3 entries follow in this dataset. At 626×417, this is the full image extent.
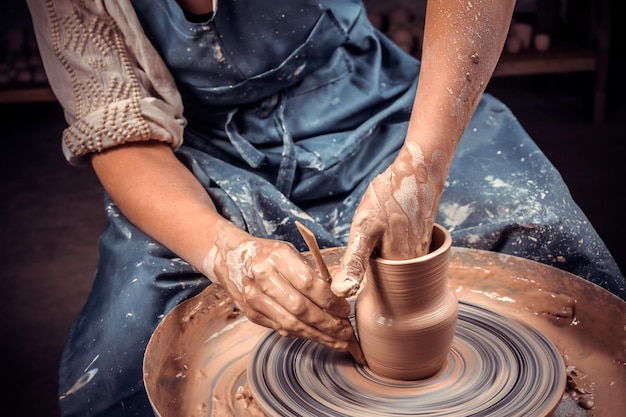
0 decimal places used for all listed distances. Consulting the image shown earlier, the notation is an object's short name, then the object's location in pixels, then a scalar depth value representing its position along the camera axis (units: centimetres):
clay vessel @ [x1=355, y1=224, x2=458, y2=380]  114
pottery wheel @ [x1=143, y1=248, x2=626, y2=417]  113
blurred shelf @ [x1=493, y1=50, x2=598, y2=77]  428
